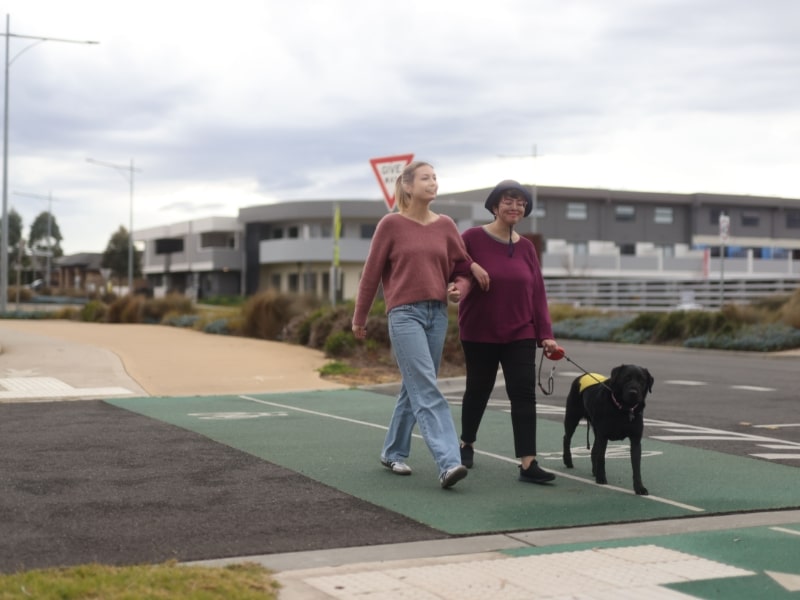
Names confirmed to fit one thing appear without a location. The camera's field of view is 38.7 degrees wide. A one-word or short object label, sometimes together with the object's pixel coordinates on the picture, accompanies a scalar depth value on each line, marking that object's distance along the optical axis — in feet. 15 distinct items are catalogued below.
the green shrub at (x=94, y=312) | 112.37
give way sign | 51.96
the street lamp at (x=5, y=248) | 123.75
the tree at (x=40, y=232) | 468.75
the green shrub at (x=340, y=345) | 61.67
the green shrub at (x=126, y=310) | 108.06
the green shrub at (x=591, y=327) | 109.50
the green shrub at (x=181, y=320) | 97.55
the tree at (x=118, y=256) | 335.26
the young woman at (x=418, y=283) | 23.39
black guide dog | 22.44
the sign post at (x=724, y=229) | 100.68
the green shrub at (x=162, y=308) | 108.78
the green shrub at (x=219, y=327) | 84.89
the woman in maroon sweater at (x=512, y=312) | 24.16
